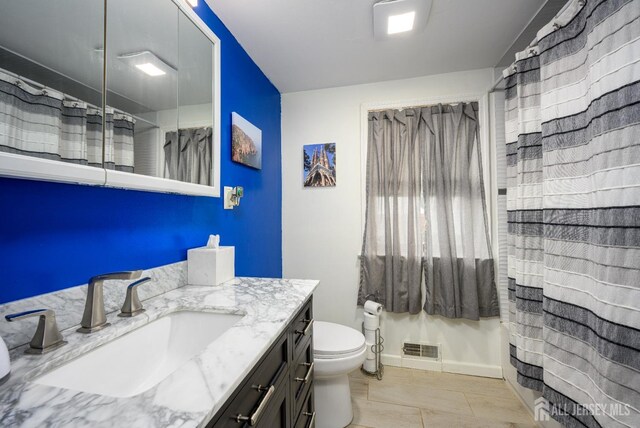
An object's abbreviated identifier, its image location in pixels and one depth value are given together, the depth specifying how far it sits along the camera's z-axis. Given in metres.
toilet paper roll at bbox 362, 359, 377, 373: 2.06
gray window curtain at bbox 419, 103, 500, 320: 2.03
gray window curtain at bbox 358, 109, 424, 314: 2.14
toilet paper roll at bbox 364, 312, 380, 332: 2.08
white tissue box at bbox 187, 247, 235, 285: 1.24
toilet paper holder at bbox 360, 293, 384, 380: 2.07
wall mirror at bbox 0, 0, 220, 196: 0.62
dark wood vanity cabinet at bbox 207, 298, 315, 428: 0.61
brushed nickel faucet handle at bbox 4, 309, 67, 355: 0.64
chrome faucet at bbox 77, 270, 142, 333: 0.76
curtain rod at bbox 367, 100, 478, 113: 2.12
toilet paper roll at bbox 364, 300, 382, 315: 2.08
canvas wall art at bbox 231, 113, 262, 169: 1.66
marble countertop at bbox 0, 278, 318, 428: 0.44
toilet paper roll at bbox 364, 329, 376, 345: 2.08
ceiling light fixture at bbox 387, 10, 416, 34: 1.50
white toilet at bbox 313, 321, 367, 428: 1.50
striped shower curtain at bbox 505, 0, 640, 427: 0.89
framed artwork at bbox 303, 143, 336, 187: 2.37
